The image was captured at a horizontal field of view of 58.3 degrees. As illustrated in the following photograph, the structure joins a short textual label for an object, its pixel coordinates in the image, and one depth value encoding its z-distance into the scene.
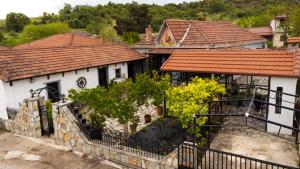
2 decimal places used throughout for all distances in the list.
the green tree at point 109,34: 49.91
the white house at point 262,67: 12.23
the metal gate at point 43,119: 12.80
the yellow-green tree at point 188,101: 10.23
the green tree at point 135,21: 65.12
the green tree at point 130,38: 43.50
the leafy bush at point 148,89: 12.05
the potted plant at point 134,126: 12.08
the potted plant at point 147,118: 14.61
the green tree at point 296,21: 35.97
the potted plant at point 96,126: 11.00
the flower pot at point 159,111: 15.66
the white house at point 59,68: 15.18
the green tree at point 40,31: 53.56
